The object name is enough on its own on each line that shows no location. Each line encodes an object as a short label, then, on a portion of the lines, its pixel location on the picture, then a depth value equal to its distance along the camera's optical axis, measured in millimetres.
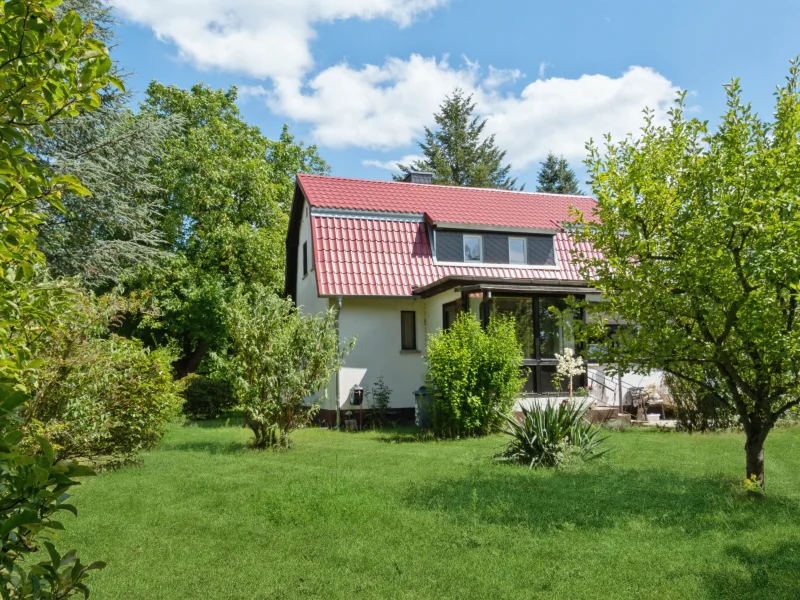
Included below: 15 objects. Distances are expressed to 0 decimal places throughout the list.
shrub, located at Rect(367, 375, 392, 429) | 18391
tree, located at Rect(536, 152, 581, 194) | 49406
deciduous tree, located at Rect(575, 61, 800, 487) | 7324
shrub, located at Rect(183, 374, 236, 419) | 22562
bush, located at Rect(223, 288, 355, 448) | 12602
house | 18438
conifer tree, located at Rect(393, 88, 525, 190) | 46456
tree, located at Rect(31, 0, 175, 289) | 18250
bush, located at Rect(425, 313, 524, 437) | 14898
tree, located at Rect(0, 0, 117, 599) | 1786
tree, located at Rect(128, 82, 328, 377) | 25516
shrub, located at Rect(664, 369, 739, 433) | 15391
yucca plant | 10398
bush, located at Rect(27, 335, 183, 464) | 9406
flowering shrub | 11945
